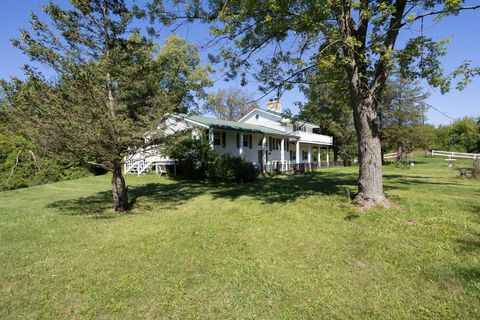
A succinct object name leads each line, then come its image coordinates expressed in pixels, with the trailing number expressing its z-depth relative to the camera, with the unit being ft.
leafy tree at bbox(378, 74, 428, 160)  121.39
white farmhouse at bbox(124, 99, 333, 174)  70.28
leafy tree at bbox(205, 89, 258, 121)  167.12
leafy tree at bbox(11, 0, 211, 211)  25.58
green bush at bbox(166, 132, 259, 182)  56.29
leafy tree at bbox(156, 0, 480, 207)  25.12
